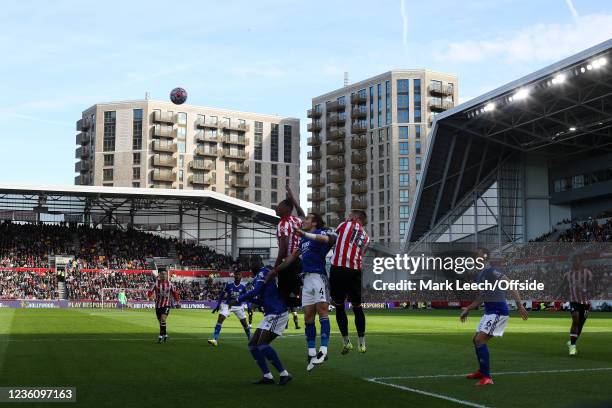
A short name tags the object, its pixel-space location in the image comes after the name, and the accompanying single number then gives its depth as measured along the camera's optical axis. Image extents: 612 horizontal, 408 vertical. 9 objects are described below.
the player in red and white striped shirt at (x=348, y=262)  14.44
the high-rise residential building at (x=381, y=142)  138.75
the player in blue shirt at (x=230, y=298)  21.41
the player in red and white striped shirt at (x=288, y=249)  12.59
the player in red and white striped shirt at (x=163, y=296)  22.62
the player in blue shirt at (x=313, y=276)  12.93
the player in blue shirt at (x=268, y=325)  11.55
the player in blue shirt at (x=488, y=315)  11.89
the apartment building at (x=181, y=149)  146.38
